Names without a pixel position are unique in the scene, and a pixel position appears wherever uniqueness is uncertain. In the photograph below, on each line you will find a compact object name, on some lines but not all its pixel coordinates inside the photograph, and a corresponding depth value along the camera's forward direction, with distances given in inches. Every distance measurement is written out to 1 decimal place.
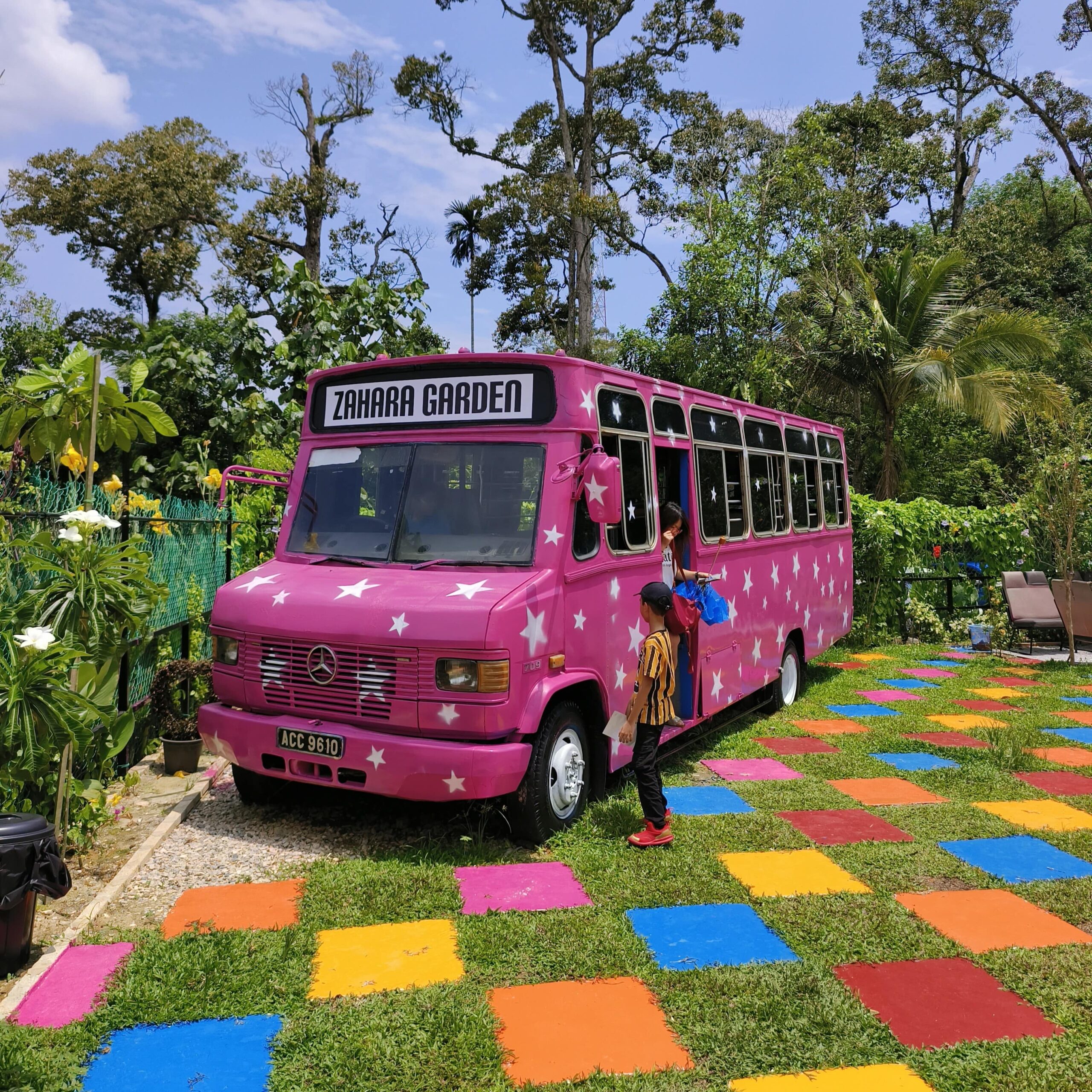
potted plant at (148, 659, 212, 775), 273.0
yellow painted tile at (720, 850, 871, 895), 202.2
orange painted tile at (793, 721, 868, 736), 360.5
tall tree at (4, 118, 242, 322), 1175.6
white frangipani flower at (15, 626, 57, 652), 164.4
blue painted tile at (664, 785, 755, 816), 256.5
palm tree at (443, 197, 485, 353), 1279.5
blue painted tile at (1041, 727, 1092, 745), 350.3
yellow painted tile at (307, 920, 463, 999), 155.4
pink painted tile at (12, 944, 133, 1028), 142.8
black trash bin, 150.5
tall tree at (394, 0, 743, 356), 1114.1
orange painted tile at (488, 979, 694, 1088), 134.2
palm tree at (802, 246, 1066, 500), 735.7
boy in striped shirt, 209.3
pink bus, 198.5
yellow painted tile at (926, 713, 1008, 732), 371.6
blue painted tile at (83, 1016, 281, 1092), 127.6
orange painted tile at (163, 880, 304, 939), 176.4
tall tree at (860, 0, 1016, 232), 1095.6
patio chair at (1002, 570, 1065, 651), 562.6
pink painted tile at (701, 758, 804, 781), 294.4
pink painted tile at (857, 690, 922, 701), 429.7
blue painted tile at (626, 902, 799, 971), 167.8
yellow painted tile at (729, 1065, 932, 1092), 130.1
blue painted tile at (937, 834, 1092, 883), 214.2
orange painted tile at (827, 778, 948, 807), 270.8
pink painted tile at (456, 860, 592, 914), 188.2
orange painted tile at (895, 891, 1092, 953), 179.3
